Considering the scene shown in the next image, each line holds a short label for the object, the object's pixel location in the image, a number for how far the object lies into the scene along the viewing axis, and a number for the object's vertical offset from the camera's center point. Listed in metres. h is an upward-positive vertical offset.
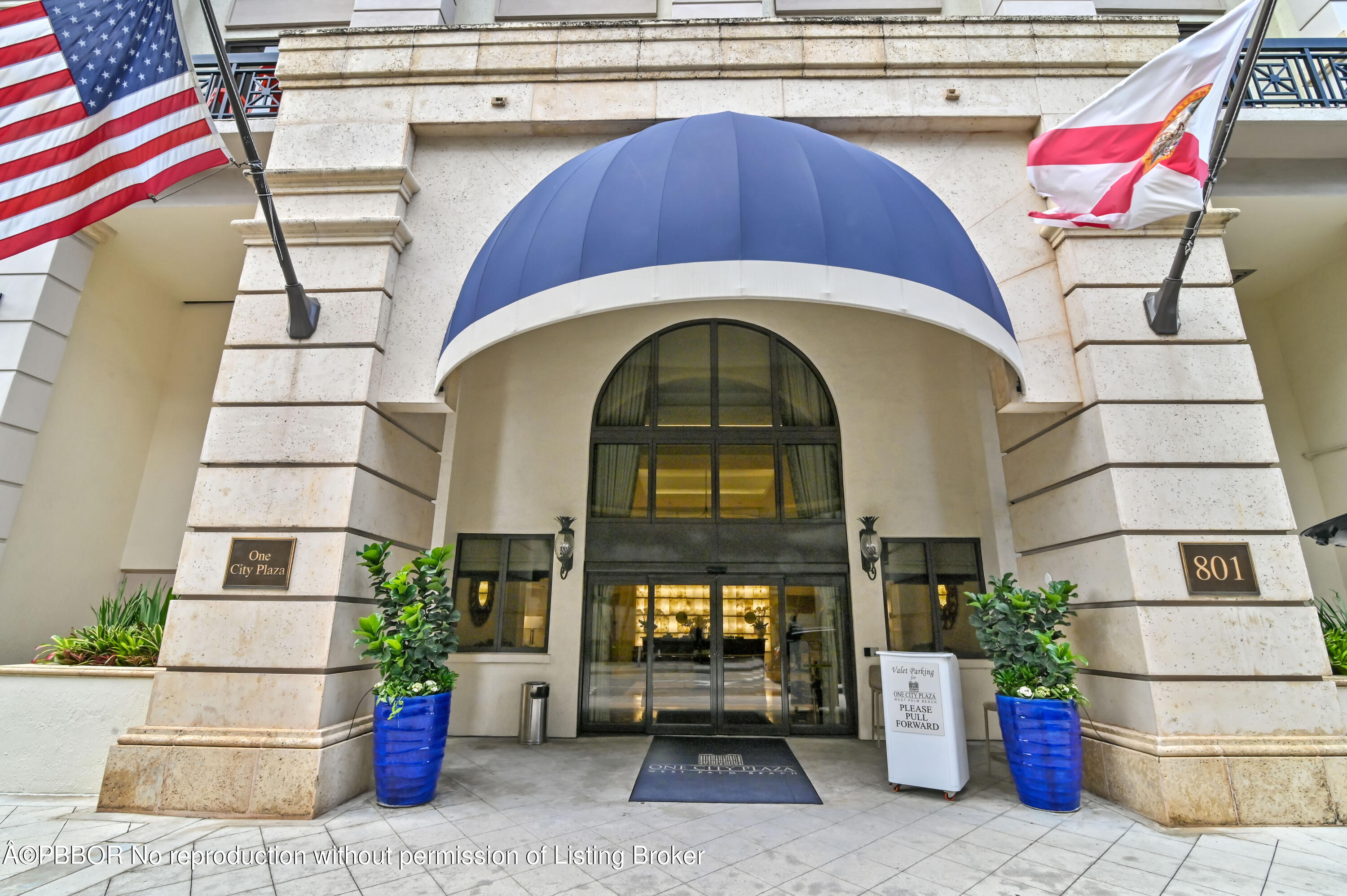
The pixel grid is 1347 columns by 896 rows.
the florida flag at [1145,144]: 5.18 +4.33
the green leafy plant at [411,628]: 5.86 -0.17
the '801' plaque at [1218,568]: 5.86 +0.48
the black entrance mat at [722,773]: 6.27 -1.83
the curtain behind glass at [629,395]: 10.27 +3.68
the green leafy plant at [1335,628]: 6.43 -0.10
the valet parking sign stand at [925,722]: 6.16 -1.11
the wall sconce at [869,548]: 9.42 +1.04
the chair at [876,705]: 8.59 -1.29
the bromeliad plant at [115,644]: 6.57 -0.38
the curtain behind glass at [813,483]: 9.88 +2.15
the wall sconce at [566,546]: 9.52 +1.04
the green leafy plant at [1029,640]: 5.83 -0.23
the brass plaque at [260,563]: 6.10 +0.48
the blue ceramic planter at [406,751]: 5.74 -1.31
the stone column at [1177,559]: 5.45 +0.59
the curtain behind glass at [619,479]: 9.97 +2.20
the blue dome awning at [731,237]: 5.14 +3.35
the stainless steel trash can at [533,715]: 8.75 -1.48
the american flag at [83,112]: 4.70 +4.01
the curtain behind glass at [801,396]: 10.23 +3.68
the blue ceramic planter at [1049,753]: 5.65 -1.27
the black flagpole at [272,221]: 5.50 +3.95
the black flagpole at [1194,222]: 5.17 +3.74
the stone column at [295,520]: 5.64 +0.95
